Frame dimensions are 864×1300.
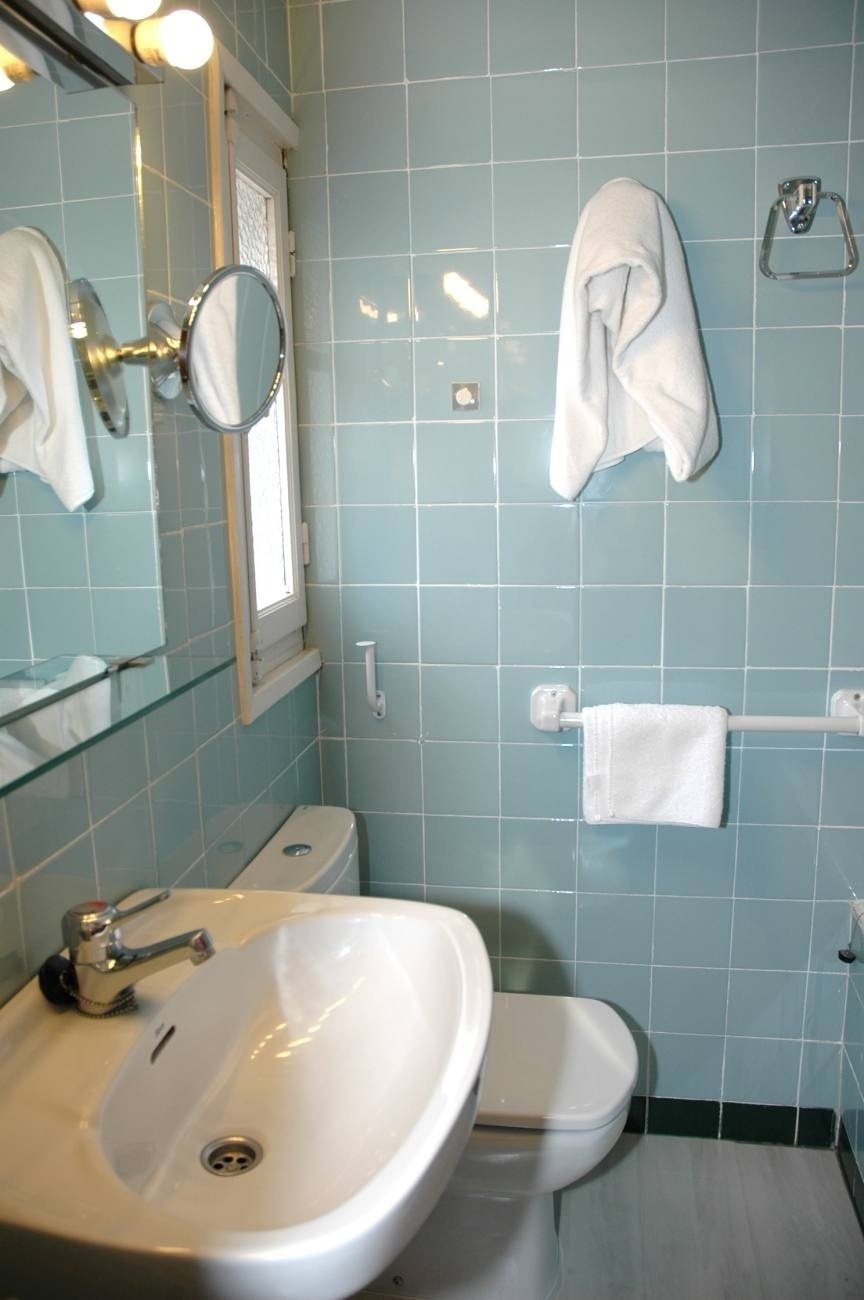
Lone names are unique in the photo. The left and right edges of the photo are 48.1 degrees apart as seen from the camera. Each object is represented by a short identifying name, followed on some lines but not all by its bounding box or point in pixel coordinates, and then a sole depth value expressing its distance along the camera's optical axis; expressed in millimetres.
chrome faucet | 968
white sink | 711
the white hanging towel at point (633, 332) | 1694
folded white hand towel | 1915
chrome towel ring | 1697
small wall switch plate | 1929
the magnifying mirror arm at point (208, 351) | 1141
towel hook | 2027
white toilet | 1597
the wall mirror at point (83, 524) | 965
